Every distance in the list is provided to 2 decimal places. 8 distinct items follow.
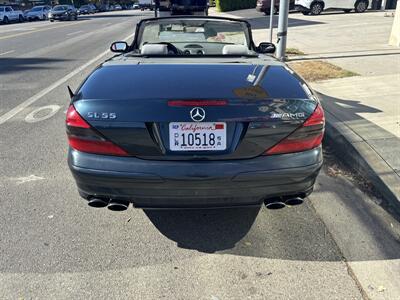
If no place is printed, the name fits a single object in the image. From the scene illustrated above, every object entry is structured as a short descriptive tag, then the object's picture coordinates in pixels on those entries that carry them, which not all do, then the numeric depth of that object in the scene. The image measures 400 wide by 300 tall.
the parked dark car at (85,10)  62.21
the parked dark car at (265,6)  31.27
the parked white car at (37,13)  44.00
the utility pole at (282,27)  8.97
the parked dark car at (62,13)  39.78
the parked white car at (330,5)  27.31
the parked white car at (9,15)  38.09
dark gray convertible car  2.60
